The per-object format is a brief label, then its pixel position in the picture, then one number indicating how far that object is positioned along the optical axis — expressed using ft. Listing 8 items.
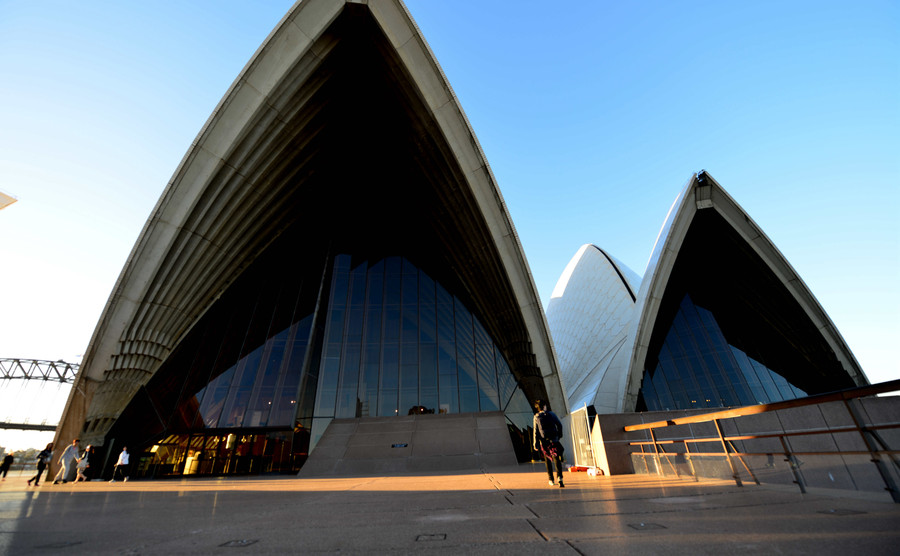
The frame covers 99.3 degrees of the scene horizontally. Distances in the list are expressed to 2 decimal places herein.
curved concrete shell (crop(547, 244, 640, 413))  80.52
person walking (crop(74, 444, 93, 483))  42.27
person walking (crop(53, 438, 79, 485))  42.47
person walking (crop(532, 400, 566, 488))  22.35
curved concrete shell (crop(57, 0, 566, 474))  47.70
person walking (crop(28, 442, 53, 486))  40.65
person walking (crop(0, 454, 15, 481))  49.96
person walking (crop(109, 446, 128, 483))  44.37
